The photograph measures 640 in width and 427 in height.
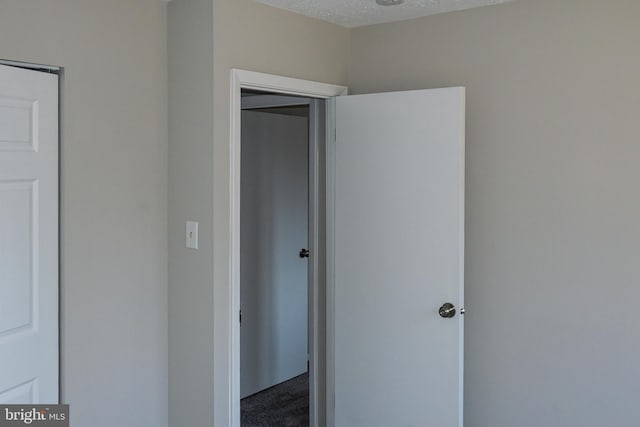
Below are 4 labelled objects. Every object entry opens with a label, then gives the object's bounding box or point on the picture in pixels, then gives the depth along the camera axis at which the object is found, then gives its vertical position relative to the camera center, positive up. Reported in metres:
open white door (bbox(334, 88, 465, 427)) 2.76 -0.20
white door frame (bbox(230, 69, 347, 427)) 2.67 +0.00
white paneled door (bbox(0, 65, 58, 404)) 2.27 -0.08
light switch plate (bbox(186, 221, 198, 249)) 2.70 -0.09
